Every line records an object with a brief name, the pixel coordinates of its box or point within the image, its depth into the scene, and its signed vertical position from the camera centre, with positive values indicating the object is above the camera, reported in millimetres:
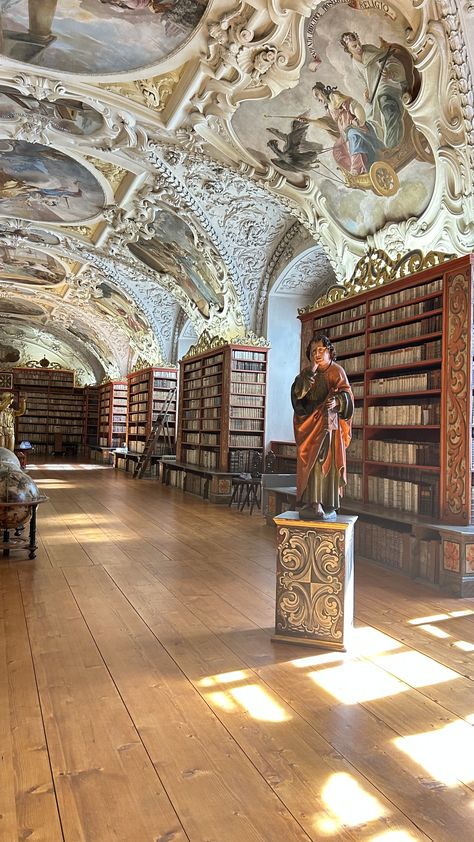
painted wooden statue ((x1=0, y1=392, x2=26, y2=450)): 14258 +277
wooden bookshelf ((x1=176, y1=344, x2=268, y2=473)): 13571 +743
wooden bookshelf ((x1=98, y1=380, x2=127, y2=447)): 27531 +997
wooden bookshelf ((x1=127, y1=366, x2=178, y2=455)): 20281 +1361
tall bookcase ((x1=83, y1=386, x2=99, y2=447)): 32438 +1337
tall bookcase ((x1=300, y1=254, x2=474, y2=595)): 6465 +332
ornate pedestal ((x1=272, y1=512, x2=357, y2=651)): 4336 -1063
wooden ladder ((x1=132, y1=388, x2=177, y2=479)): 19141 -37
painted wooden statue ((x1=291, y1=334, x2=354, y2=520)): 4621 +89
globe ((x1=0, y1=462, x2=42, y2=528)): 6730 -742
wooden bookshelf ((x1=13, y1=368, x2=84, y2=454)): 31922 +1310
